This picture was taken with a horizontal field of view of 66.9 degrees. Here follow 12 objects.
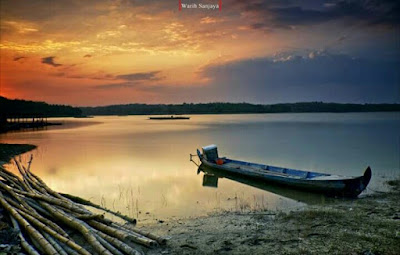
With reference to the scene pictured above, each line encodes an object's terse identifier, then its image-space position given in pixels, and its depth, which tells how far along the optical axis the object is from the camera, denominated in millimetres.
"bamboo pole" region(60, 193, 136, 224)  12898
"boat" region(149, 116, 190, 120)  170600
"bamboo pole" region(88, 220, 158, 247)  8571
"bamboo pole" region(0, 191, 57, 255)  7406
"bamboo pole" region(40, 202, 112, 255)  7731
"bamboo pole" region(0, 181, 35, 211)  9545
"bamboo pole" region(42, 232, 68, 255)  7340
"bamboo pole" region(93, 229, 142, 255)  7702
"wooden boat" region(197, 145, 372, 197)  14461
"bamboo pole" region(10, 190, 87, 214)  9870
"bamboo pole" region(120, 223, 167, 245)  8917
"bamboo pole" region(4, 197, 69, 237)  8359
